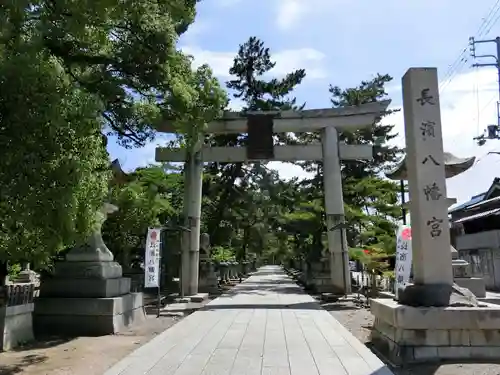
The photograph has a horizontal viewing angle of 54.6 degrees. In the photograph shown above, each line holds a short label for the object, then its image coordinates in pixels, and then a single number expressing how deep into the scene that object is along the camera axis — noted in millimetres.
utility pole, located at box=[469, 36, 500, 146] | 22891
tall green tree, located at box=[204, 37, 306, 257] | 25438
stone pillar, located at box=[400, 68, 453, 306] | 7258
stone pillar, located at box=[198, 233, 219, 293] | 22031
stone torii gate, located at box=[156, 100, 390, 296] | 18328
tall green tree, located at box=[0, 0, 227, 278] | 4785
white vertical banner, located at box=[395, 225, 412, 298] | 9352
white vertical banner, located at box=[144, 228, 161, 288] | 11969
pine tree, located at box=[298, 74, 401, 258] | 19625
